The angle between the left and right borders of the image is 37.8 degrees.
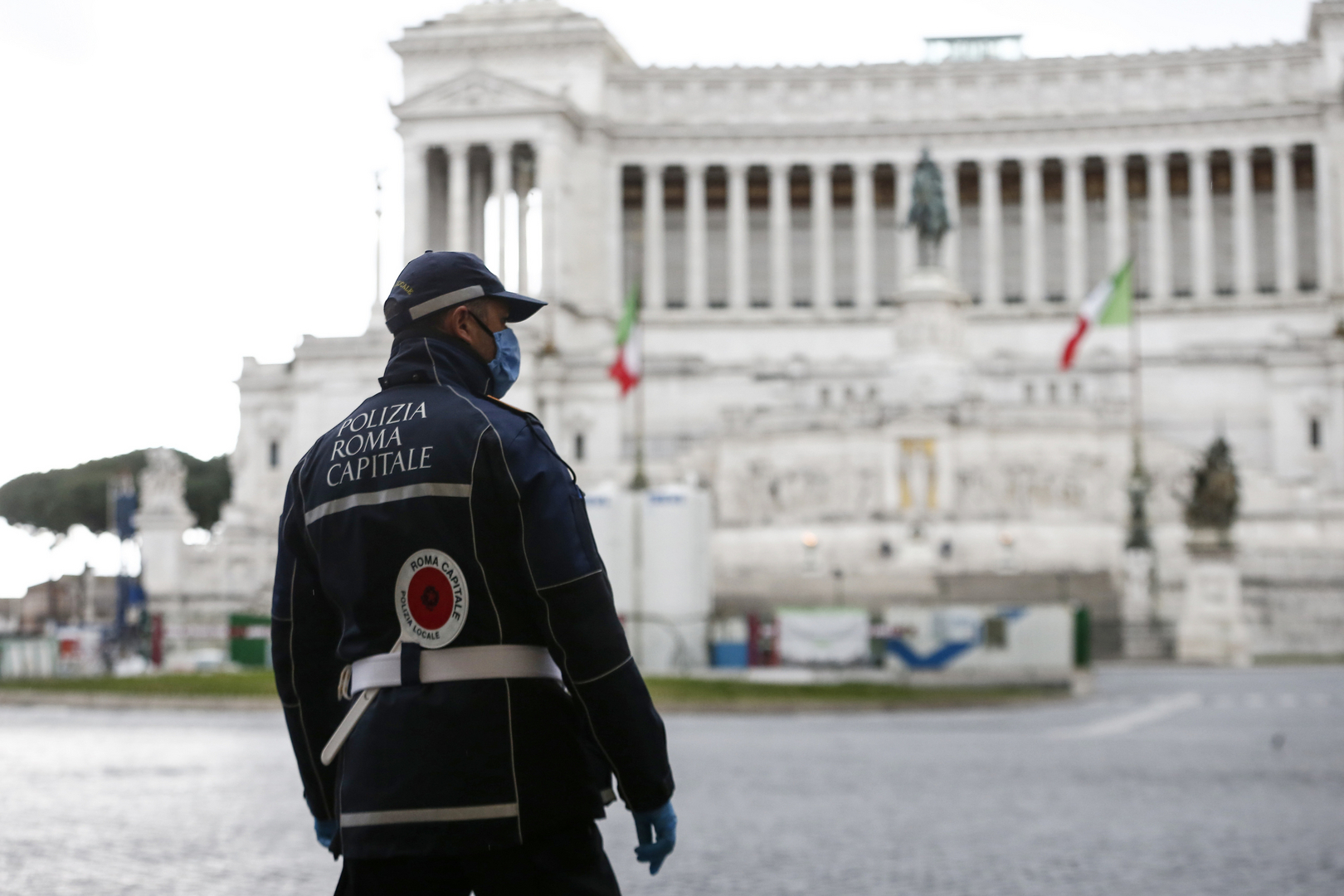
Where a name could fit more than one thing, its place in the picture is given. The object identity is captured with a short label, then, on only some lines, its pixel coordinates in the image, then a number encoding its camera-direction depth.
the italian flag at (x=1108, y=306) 58.72
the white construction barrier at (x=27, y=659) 38.75
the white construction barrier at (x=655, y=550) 30.56
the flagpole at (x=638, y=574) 30.53
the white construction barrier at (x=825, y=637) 35.81
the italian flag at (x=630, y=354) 51.53
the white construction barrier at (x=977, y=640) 33.72
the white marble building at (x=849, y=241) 69.81
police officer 5.24
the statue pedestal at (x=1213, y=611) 42.47
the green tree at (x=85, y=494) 101.62
